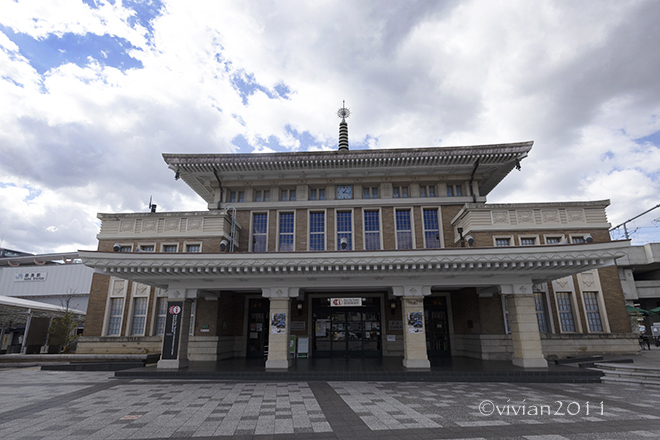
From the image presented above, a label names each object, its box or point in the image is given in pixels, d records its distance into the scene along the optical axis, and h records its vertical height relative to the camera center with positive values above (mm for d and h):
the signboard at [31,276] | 41750 +4654
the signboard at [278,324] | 14875 -448
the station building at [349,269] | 14578 +1829
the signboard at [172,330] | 14914 -684
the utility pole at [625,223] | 42219 +11283
